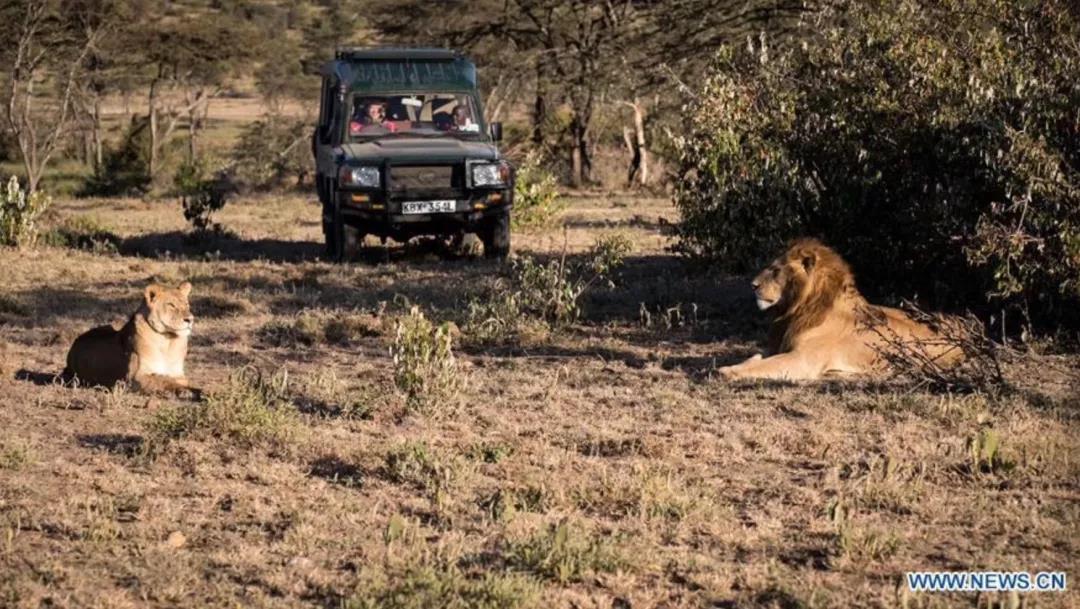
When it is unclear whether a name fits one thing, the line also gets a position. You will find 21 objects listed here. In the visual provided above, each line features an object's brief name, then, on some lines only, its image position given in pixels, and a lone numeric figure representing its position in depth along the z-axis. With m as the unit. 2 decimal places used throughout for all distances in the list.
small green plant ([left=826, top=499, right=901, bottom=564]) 9.56
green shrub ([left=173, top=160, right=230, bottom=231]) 32.59
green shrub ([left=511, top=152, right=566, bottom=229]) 33.81
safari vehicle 26.77
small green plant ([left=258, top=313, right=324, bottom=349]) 18.48
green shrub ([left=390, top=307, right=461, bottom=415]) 13.99
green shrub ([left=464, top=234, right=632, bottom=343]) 18.45
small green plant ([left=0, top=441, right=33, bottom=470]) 11.91
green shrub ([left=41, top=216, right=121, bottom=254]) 29.74
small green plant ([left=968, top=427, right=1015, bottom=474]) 11.59
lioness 14.86
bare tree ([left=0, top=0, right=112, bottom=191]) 45.75
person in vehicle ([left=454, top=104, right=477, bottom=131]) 28.58
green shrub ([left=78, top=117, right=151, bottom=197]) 55.22
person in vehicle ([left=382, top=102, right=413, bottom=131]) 28.28
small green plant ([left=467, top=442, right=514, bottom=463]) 12.16
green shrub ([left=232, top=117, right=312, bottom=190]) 57.47
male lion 15.41
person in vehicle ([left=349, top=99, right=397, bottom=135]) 28.00
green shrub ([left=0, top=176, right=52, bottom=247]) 28.50
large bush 16.70
